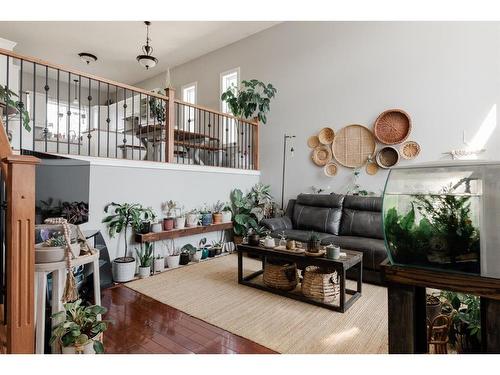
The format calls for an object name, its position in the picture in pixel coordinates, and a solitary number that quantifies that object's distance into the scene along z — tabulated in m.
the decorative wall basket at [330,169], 4.82
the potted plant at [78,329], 1.61
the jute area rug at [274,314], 2.14
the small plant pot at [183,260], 4.12
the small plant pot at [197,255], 4.28
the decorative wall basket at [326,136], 4.86
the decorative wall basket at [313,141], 5.01
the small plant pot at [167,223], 4.01
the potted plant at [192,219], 4.34
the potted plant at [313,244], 2.84
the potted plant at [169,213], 4.01
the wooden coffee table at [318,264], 2.65
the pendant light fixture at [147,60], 5.07
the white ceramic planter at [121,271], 3.39
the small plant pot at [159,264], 3.80
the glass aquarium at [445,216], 0.94
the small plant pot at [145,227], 3.75
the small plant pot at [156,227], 3.84
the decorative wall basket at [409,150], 4.09
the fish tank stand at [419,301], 0.96
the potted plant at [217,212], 4.76
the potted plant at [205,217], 4.55
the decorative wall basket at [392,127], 4.16
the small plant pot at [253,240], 3.27
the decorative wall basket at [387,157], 4.25
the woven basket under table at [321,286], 2.79
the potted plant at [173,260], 3.98
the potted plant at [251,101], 5.32
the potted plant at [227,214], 4.90
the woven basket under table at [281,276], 3.09
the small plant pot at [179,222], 4.16
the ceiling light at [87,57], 6.56
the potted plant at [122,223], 3.41
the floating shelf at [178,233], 3.72
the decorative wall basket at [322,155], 4.87
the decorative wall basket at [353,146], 4.48
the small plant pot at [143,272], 3.60
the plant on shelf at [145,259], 3.61
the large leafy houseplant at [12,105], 2.28
